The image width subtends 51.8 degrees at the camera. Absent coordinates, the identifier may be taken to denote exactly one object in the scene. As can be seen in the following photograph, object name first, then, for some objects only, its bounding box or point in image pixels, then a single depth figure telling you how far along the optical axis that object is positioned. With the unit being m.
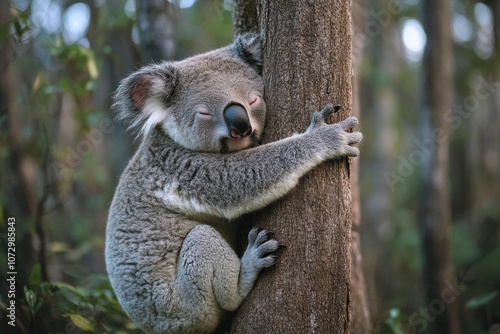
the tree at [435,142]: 6.51
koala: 2.90
